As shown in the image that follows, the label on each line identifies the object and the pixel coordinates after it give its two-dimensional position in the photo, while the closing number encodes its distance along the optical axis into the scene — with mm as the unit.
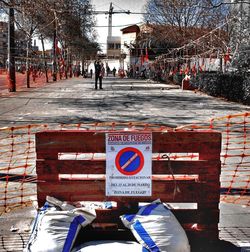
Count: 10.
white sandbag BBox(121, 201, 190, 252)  3588
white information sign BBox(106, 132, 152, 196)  4051
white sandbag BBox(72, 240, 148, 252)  3631
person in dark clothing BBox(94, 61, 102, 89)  26973
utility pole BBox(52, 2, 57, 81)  46481
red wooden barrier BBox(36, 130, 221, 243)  4043
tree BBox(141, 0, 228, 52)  41688
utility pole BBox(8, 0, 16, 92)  25688
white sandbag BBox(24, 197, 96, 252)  3520
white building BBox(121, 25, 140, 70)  88162
